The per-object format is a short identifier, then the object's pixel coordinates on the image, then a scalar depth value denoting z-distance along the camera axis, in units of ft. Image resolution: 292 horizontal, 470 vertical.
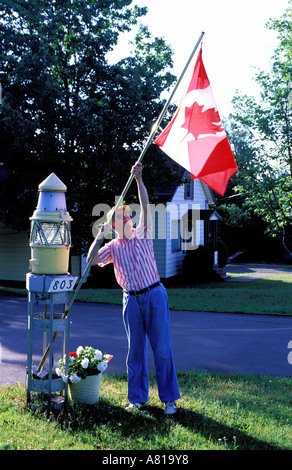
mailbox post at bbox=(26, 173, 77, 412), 15.70
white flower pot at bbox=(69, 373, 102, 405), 15.92
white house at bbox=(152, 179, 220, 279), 66.39
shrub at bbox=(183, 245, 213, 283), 71.10
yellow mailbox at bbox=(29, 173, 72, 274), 16.01
